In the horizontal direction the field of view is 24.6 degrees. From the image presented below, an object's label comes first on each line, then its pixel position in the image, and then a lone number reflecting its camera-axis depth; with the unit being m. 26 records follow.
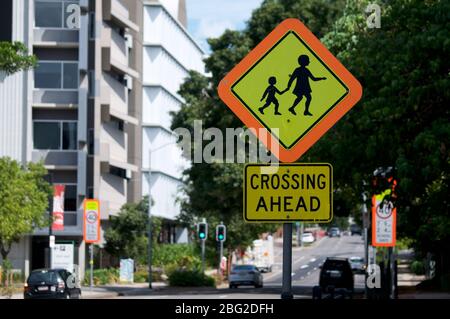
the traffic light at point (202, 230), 55.29
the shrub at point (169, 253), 81.56
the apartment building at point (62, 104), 63.31
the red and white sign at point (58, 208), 57.71
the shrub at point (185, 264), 68.18
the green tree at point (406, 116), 23.55
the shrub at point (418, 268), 78.70
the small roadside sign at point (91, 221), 52.16
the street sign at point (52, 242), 47.00
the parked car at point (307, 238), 148.27
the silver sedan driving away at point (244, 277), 59.66
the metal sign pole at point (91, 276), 54.43
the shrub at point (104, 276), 61.28
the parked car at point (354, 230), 173.41
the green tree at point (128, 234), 70.81
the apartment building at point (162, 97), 85.94
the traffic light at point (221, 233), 55.62
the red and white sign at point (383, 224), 27.59
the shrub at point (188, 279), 61.31
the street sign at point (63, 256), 48.56
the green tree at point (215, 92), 51.78
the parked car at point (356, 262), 83.92
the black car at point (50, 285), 36.19
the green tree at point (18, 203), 52.03
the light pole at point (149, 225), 63.63
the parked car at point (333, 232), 171.88
